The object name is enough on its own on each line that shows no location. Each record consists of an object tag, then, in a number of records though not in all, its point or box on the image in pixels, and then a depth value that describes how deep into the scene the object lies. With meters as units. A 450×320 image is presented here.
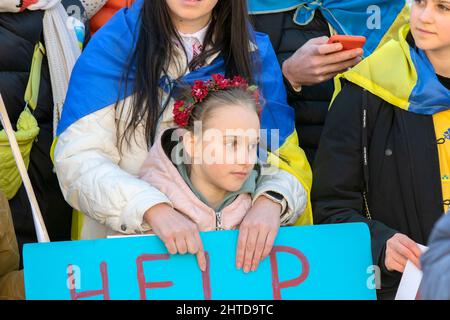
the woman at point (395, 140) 6.93
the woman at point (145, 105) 6.51
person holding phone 8.02
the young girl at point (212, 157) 6.50
